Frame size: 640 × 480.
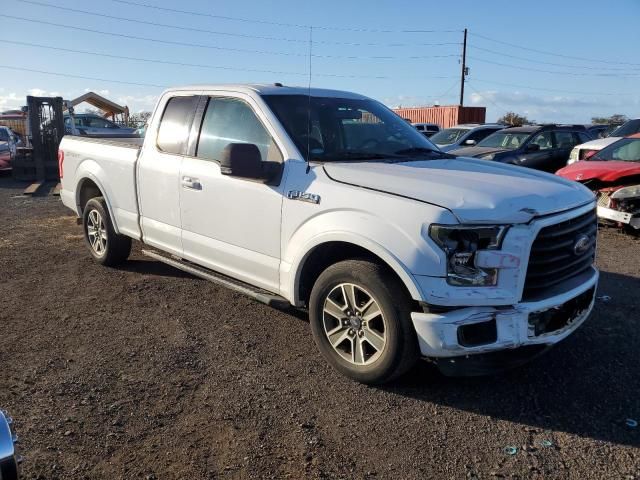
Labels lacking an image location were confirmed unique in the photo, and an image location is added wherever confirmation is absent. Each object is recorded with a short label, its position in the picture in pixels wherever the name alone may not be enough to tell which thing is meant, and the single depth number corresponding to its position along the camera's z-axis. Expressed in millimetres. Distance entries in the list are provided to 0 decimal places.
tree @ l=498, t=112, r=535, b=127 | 42828
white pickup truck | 3107
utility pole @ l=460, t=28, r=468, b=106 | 43156
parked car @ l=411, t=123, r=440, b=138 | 28391
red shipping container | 34156
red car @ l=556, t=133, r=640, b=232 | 7871
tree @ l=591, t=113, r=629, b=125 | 45406
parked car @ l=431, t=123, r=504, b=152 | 14925
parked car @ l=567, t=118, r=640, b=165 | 10523
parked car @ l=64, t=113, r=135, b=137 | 18391
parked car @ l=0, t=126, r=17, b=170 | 16406
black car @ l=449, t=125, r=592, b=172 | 11781
